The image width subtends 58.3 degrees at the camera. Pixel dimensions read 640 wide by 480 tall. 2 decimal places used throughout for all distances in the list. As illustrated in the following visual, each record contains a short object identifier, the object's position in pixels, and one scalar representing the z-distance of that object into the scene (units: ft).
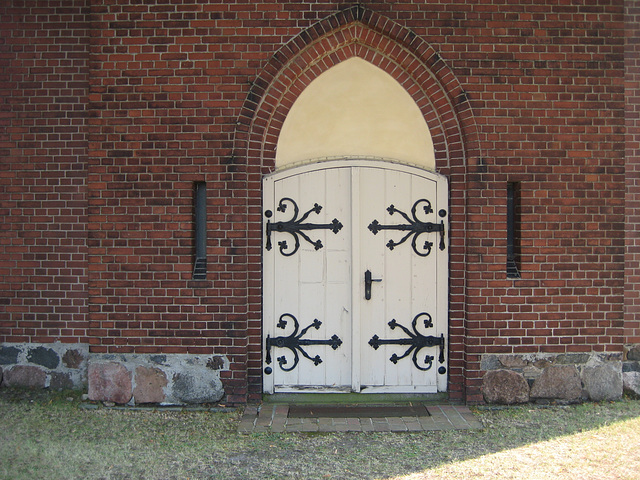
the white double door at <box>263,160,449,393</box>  17.78
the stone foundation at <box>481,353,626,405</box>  17.26
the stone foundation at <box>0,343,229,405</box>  17.13
